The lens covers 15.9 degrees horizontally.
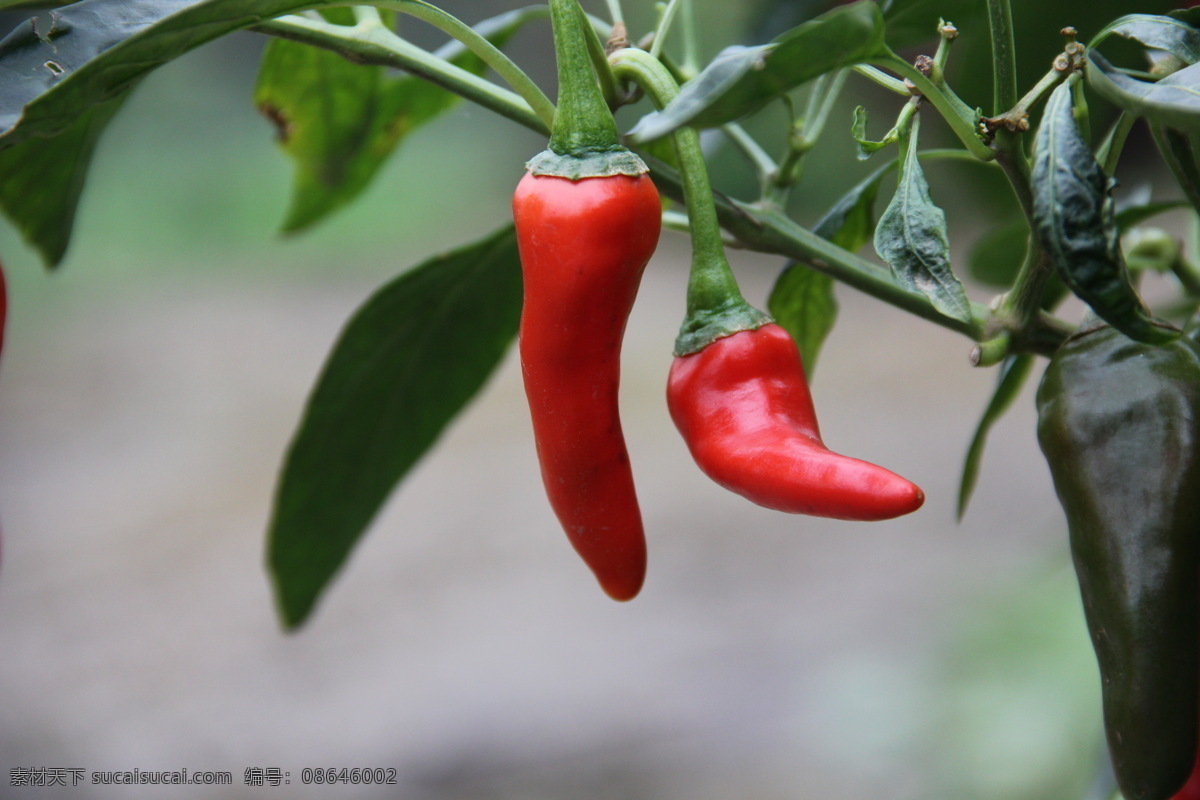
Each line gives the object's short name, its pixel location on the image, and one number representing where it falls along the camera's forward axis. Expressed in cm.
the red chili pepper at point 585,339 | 61
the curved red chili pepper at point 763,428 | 61
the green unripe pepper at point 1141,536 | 61
